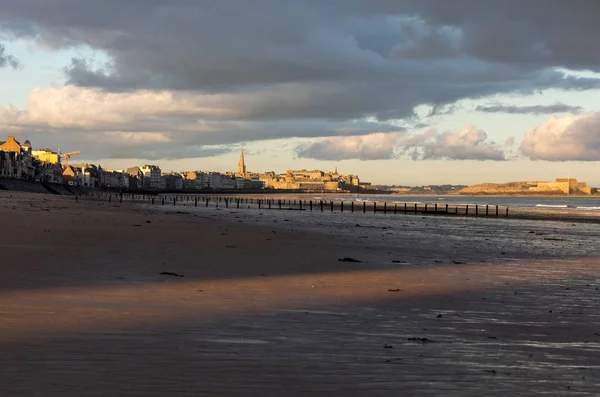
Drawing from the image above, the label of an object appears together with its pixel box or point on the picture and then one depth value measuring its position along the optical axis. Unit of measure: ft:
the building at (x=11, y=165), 588.91
